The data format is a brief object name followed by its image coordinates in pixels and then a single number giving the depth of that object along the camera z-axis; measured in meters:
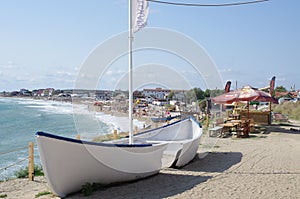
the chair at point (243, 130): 14.67
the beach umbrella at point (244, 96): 15.35
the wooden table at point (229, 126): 14.84
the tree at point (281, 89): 67.84
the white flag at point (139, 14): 7.97
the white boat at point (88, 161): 5.80
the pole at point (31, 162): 8.08
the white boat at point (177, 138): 8.32
